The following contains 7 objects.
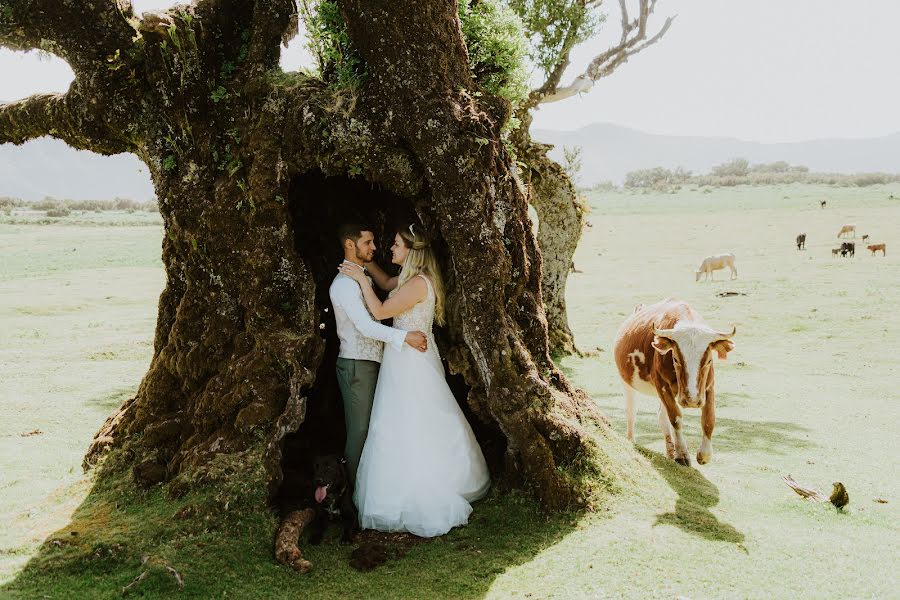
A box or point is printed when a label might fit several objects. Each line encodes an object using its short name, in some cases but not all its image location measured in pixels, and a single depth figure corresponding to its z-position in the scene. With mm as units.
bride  7348
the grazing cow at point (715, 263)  30766
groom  7660
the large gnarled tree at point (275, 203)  7359
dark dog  7102
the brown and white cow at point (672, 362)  8250
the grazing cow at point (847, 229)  37806
